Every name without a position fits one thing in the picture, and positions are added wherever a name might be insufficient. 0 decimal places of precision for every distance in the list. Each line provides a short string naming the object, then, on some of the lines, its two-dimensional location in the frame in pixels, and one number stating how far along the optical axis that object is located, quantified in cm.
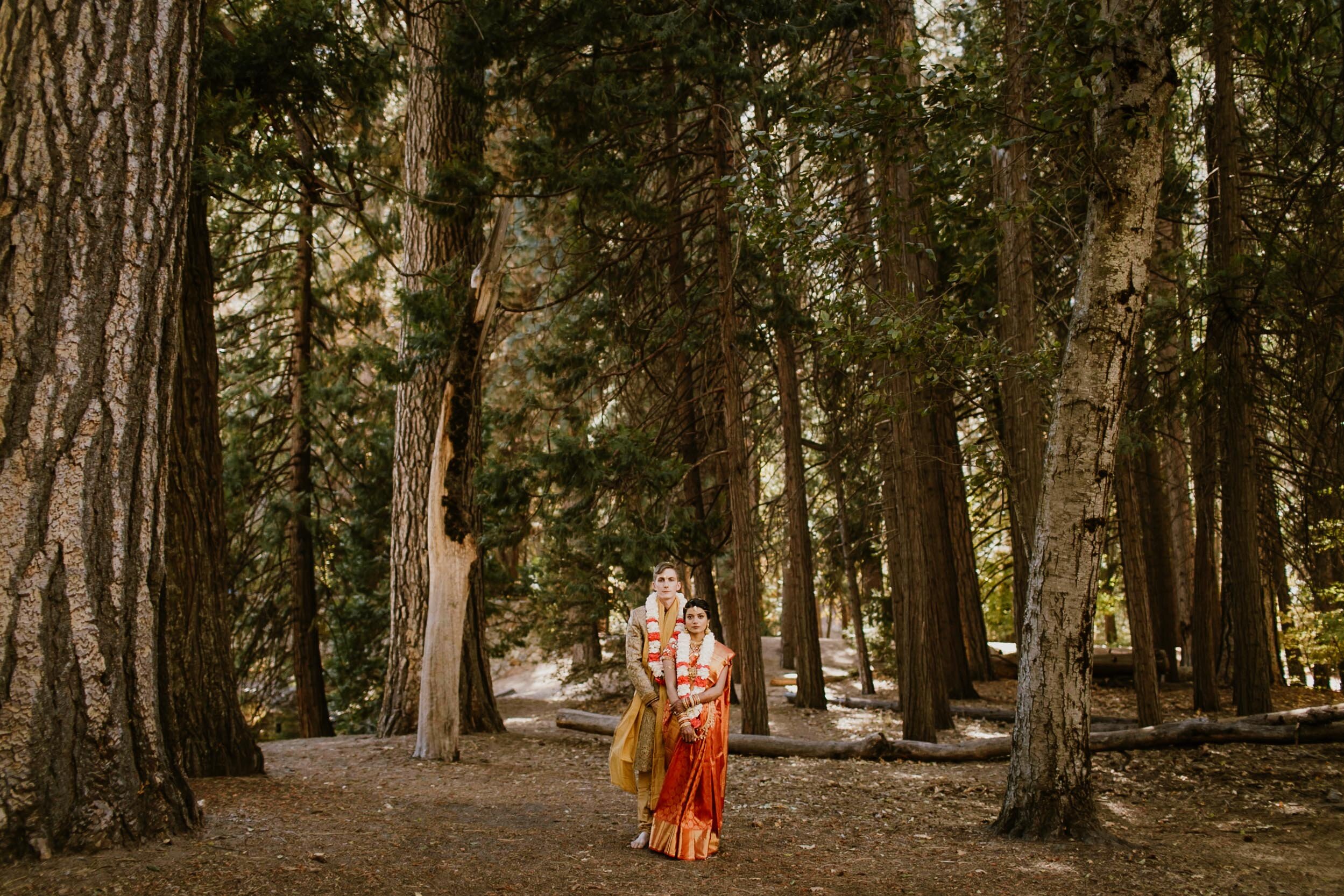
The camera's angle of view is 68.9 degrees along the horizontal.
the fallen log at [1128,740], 934
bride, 638
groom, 658
